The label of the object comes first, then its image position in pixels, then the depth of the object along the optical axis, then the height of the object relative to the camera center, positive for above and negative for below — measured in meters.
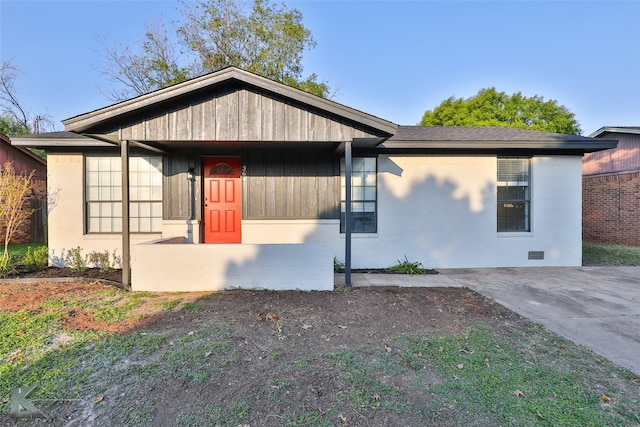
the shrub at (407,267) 6.74 -1.29
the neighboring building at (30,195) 10.95 +0.58
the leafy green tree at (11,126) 21.59 +6.06
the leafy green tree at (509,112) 24.88 +8.15
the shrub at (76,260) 6.50 -1.10
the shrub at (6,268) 5.85 -1.14
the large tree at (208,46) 15.71 +8.62
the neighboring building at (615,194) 11.09 +0.63
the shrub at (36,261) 6.60 -1.11
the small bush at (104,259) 6.76 -1.09
